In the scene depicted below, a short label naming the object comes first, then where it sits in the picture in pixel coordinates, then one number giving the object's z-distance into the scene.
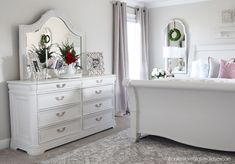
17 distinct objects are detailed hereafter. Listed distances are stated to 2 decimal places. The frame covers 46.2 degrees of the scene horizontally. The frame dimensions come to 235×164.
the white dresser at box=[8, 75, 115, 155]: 3.37
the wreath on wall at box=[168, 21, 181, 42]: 6.06
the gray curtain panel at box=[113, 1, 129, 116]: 5.39
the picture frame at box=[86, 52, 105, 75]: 4.61
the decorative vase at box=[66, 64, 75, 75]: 3.97
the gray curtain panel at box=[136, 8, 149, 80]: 6.14
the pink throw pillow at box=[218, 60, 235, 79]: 4.86
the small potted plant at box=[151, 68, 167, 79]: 5.93
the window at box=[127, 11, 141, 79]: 6.11
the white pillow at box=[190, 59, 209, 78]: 5.31
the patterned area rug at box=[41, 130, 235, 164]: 3.05
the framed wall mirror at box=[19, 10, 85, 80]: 3.75
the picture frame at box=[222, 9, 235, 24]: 5.37
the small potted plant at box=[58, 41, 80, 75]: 4.01
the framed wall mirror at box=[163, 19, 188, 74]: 5.95
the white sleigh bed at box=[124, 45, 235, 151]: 3.03
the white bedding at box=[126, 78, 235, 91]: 2.89
